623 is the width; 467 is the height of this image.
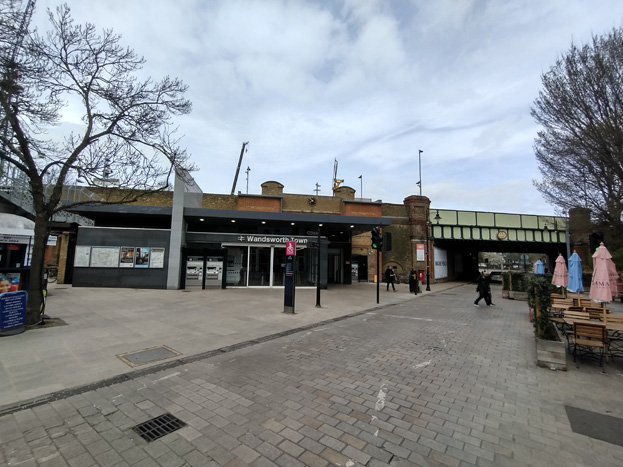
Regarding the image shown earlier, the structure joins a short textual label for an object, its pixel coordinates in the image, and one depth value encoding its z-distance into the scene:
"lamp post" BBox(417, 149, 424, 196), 34.97
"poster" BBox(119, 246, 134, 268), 16.34
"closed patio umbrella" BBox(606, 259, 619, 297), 9.23
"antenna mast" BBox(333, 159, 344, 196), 36.00
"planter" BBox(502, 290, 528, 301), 16.67
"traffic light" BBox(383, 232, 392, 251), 17.04
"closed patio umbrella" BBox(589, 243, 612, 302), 7.46
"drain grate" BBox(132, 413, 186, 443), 3.15
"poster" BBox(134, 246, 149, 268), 16.52
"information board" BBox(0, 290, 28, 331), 6.61
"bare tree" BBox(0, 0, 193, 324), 7.09
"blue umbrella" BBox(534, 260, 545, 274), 21.38
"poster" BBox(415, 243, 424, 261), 30.23
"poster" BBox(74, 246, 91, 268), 15.90
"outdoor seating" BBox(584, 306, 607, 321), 7.15
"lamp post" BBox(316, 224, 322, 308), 12.16
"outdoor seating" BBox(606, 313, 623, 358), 5.88
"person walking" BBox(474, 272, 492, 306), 13.71
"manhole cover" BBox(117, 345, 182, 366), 5.35
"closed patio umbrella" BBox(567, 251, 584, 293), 11.36
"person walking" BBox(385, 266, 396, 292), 21.01
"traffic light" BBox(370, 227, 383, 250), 14.71
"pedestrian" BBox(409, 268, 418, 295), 19.12
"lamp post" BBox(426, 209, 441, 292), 30.83
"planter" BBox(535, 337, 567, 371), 5.52
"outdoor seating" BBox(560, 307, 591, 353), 6.39
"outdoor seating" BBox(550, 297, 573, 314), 8.72
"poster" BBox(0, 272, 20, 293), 8.42
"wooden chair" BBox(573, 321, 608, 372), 5.74
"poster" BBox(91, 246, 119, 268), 16.09
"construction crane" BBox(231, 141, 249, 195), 52.09
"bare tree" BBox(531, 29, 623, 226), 10.38
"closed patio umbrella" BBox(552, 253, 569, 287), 13.42
